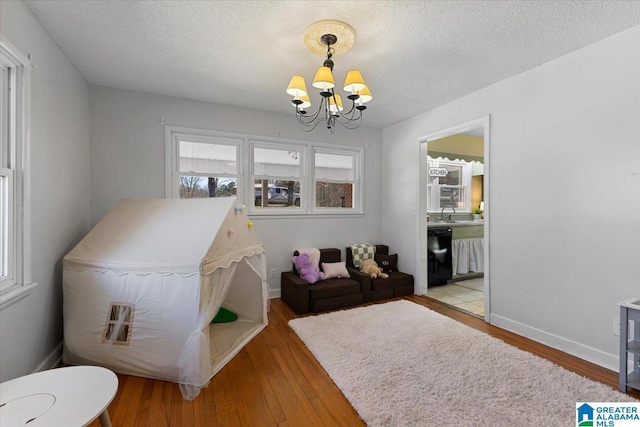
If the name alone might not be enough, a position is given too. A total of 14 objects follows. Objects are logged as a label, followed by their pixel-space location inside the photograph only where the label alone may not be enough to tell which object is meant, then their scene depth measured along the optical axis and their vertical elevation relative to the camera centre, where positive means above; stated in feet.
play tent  6.53 -2.05
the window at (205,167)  11.94 +1.99
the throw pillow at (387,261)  14.66 -2.66
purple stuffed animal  12.17 -2.56
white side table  3.59 -2.68
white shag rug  5.76 -4.18
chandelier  6.72 +3.82
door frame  10.52 +0.34
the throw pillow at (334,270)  12.88 -2.76
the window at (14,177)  5.93 +0.76
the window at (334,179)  14.64 +1.79
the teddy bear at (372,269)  13.22 -2.81
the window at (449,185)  17.94 +1.74
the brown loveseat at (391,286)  12.95 -3.59
